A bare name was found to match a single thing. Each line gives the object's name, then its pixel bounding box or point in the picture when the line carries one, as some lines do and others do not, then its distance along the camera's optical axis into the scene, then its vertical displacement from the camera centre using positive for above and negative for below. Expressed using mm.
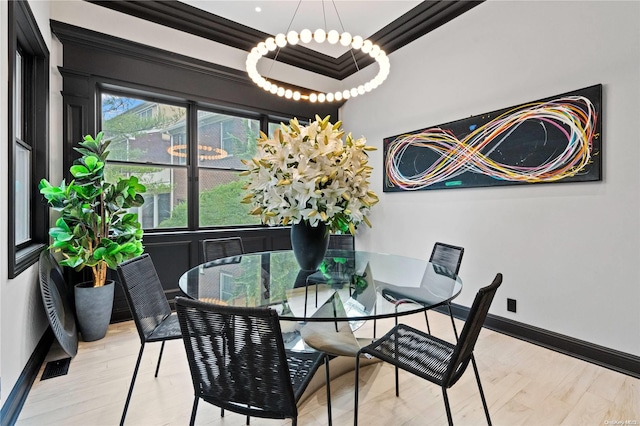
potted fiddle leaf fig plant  2498 -160
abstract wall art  2365 +573
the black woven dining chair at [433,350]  1280 -710
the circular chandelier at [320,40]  2312 +1259
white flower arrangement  1676 +168
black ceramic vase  1879 -204
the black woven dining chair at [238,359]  1029 -523
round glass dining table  1454 -445
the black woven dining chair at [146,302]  1659 -545
